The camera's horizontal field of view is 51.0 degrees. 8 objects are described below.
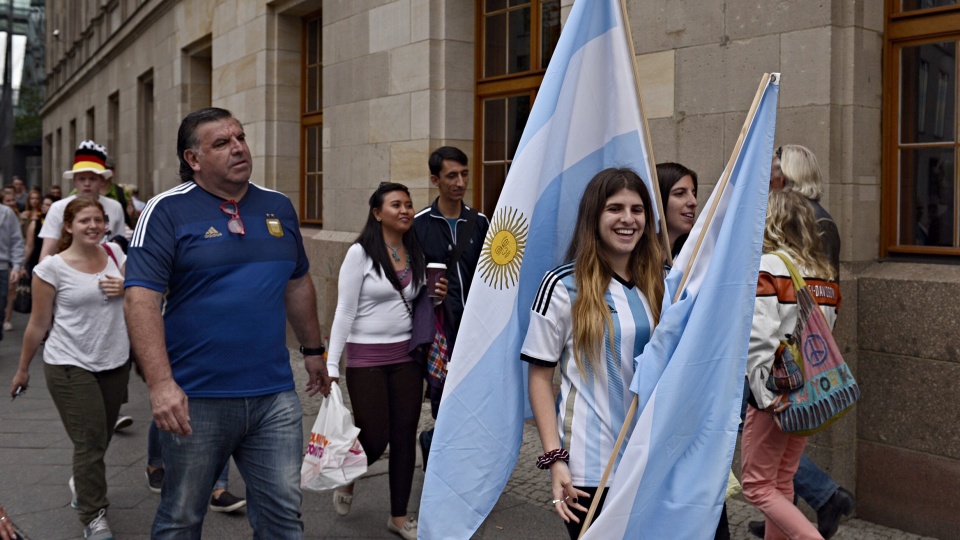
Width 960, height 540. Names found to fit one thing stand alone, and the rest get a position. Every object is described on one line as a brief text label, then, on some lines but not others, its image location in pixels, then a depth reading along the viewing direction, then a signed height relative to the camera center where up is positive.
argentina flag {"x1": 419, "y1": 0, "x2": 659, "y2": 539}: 3.20 +0.05
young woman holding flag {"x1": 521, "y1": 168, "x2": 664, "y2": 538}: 3.02 -0.24
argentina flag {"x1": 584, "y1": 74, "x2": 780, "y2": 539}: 2.86 -0.35
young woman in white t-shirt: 5.25 -0.47
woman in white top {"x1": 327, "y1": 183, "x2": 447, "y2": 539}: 5.27 -0.48
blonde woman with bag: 4.07 -0.34
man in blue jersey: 3.60 -0.26
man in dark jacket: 5.53 +0.15
